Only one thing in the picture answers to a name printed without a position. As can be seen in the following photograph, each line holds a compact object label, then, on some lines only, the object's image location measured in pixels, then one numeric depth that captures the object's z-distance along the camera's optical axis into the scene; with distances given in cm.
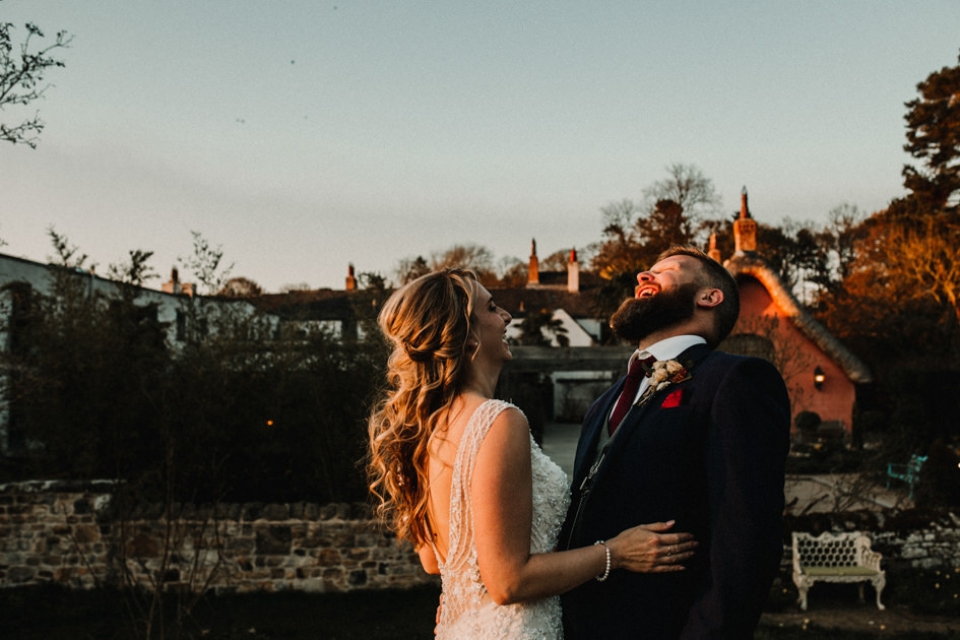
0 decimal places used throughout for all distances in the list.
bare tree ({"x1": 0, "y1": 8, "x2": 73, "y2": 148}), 605
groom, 189
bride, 205
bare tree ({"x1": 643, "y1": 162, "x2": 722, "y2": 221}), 2991
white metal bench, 742
